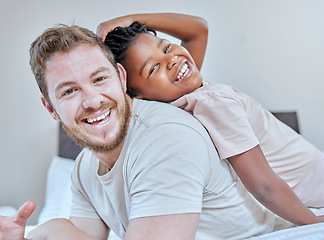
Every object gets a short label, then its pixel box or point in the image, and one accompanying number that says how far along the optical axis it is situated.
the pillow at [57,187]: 2.26
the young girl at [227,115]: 0.91
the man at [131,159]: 0.75
